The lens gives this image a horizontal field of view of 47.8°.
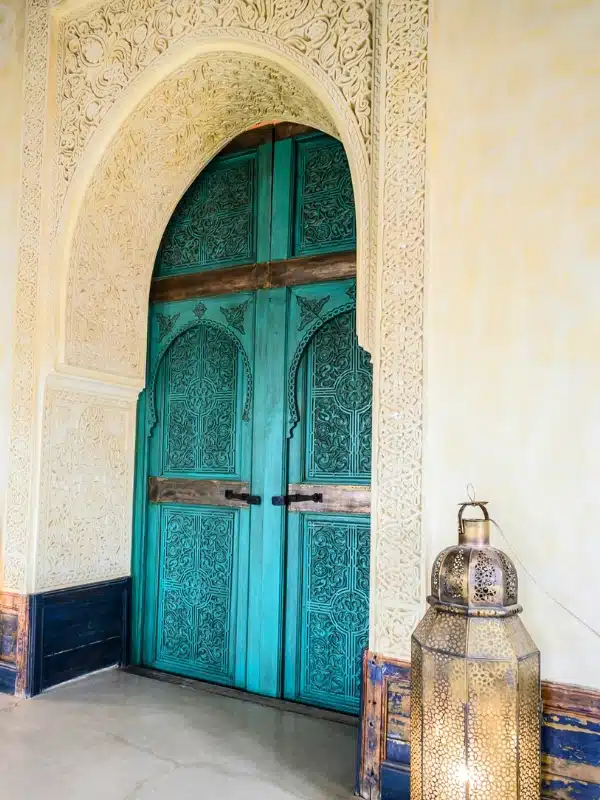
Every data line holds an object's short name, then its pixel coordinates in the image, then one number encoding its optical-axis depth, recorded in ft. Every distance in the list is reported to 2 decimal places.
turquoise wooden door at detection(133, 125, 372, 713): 9.29
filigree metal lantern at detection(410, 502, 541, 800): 5.30
